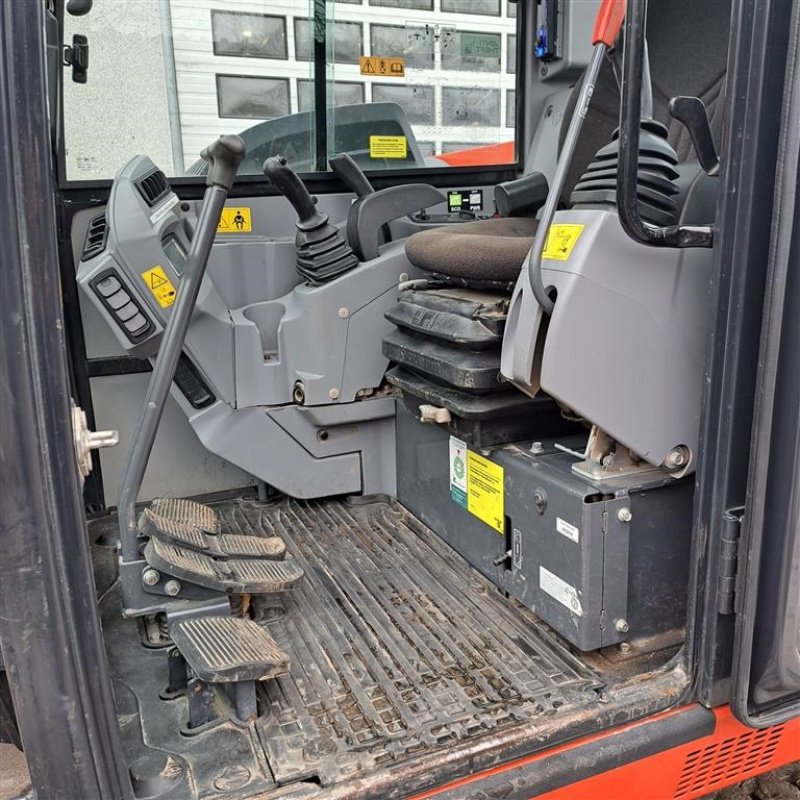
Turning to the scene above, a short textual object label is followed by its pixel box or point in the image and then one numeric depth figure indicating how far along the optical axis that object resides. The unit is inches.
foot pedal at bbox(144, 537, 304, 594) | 59.5
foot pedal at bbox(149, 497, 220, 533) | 74.3
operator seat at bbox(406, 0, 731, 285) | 67.7
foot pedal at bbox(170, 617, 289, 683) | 49.7
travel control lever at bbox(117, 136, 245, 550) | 59.8
